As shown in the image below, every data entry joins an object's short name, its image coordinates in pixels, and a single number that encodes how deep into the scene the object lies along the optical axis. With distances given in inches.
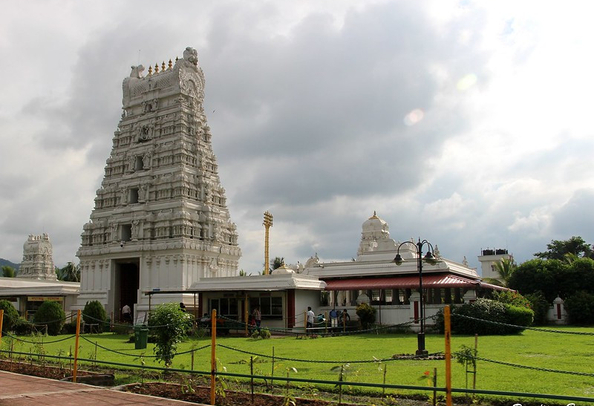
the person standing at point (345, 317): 1306.1
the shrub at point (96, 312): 1573.6
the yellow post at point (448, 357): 356.9
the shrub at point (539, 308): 1561.6
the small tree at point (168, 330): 640.4
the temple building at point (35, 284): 2060.8
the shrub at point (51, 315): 1469.0
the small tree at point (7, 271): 3246.1
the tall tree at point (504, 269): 2224.4
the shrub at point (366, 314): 1366.9
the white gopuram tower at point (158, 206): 1873.8
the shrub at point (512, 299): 1306.2
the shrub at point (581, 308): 1525.6
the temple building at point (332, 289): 1393.9
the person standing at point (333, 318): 1365.3
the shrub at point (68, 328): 1552.7
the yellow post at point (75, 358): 571.8
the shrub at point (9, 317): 1362.0
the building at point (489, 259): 3550.7
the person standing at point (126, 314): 1805.5
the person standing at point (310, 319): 1322.6
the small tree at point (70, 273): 3624.5
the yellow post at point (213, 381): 452.4
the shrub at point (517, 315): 1173.1
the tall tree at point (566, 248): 3024.1
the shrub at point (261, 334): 1215.6
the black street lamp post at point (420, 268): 788.5
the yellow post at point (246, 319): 1294.2
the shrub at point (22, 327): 1385.5
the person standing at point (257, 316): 1374.5
